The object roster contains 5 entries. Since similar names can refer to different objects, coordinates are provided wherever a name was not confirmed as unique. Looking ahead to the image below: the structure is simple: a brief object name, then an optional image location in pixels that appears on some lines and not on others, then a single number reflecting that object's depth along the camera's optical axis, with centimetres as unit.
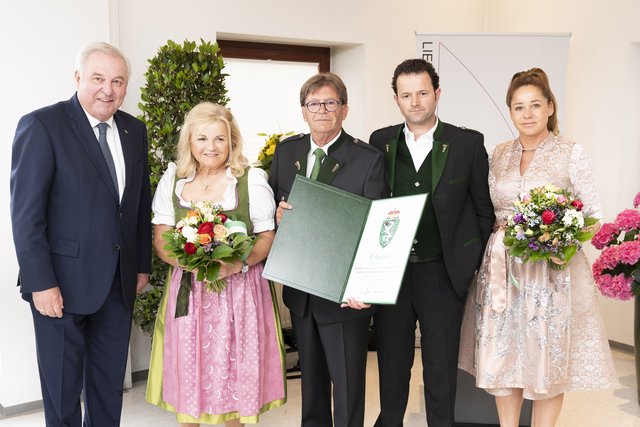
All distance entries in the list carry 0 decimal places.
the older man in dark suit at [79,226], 244
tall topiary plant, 364
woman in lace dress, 273
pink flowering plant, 346
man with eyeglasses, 263
